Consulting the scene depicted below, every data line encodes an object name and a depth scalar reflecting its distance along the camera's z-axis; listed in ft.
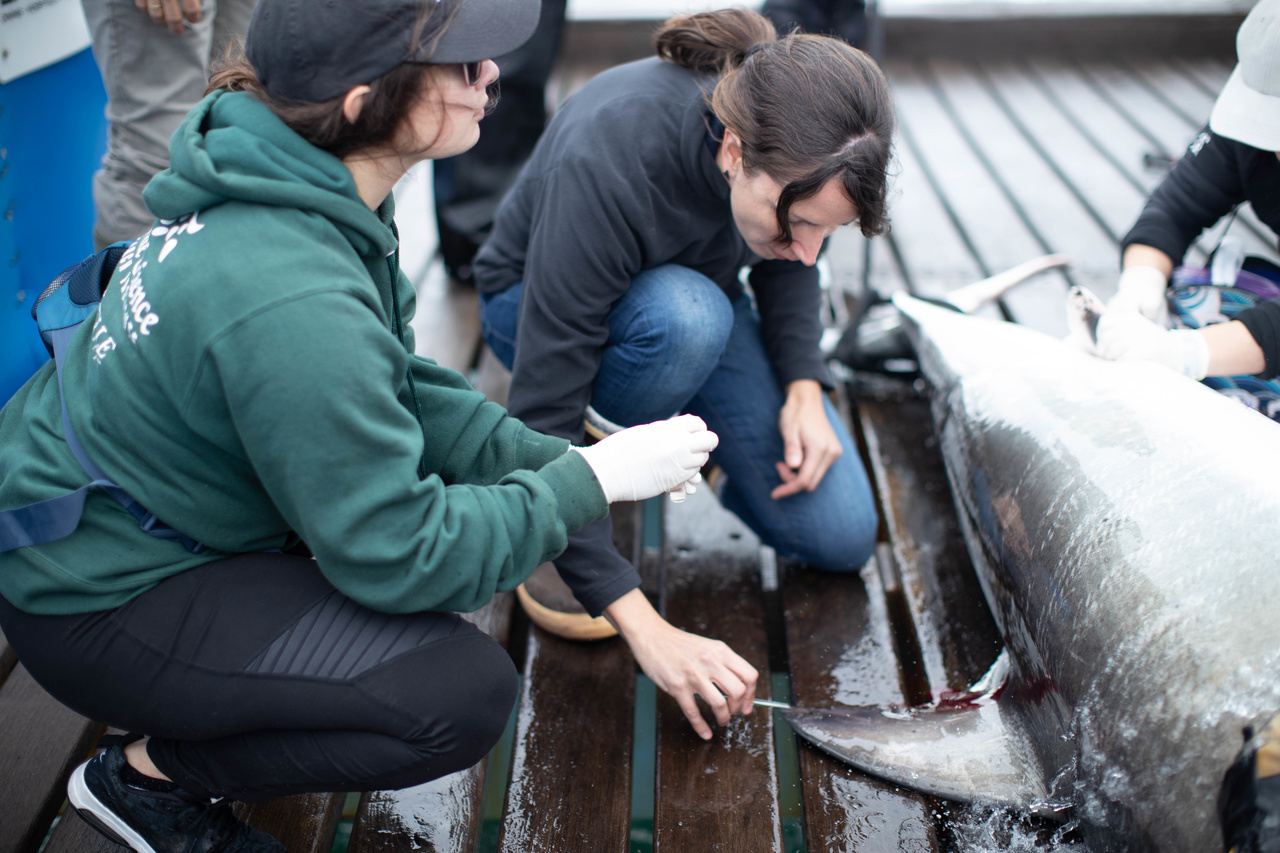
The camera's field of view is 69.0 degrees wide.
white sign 5.86
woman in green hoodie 3.27
